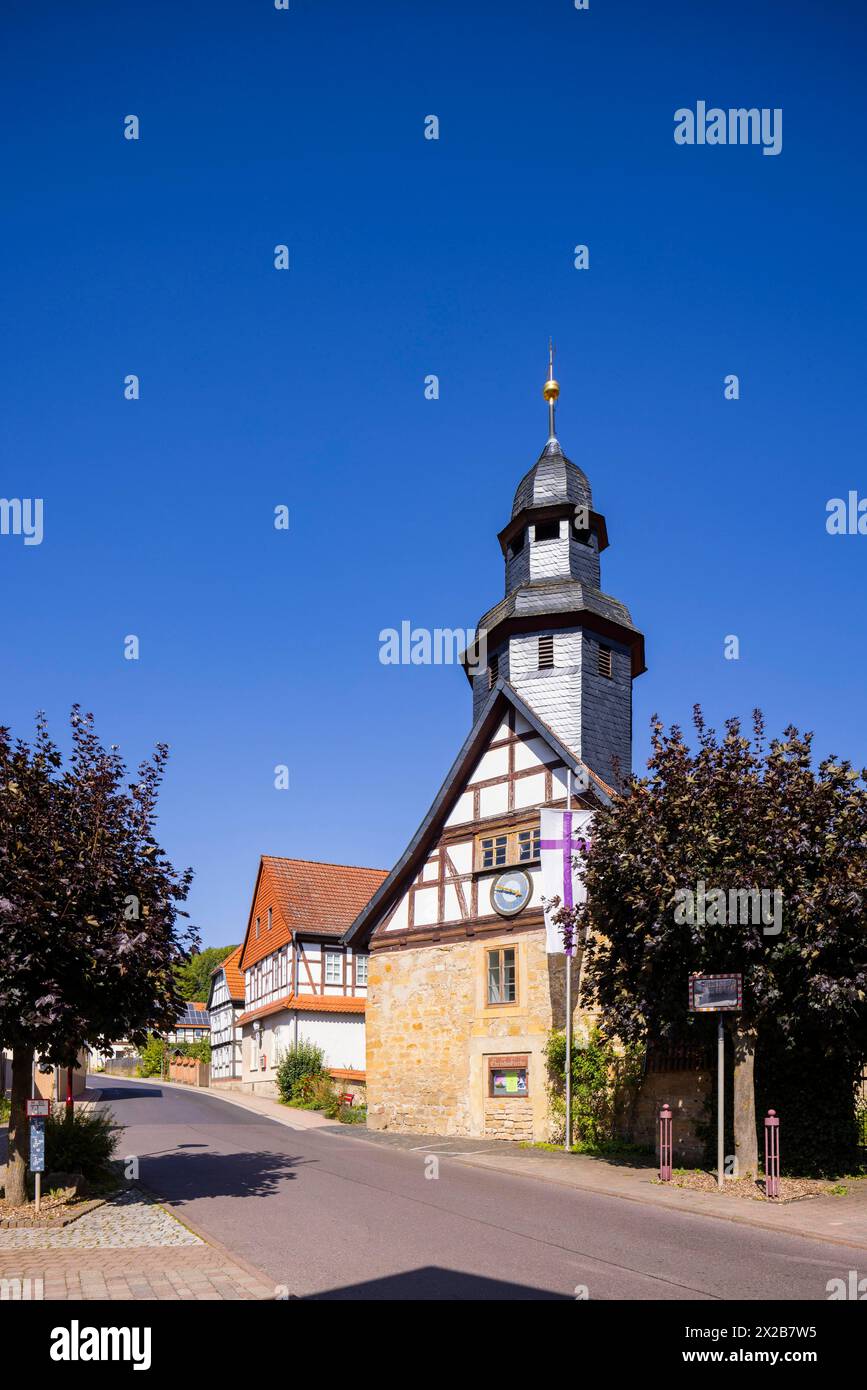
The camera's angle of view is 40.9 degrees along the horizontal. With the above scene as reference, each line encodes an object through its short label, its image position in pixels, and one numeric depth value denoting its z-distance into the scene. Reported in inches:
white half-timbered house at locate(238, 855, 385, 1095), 1565.0
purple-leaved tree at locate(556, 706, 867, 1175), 626.2
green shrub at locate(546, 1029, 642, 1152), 854.5
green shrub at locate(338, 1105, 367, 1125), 1187.9
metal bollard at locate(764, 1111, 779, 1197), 606.9
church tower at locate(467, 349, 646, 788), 1112.2
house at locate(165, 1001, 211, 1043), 3366.1
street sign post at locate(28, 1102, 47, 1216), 507.8
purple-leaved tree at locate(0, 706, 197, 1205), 502.9
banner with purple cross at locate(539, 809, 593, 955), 877.2
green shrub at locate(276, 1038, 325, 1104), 1423.5
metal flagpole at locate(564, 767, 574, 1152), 855.8
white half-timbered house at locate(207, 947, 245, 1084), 2115.3
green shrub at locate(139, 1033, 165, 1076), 2532.0
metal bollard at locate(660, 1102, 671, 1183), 688.2
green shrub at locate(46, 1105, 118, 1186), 608.7
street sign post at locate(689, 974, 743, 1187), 620.1
